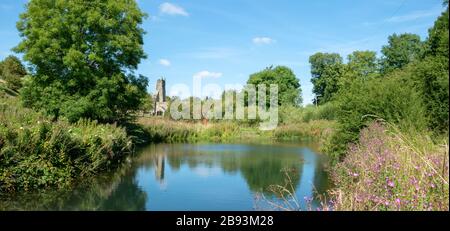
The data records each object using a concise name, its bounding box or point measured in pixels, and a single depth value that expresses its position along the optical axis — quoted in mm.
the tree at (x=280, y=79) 57225
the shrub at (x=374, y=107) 11711
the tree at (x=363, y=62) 51812
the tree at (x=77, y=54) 21500
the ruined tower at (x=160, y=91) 71000
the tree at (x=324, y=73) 53625
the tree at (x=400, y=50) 48375
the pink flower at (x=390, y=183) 5485
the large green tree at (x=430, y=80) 12392
